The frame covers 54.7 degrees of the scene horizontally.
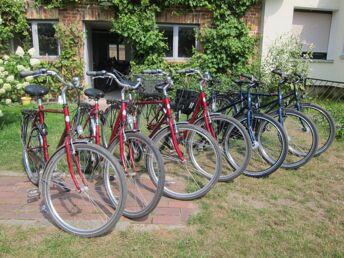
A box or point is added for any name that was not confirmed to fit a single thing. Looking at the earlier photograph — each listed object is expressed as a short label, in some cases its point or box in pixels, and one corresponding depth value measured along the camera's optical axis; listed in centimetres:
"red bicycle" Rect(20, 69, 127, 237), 253
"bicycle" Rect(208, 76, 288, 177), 365
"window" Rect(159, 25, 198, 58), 836
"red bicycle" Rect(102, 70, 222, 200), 311
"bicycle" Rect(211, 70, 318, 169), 390
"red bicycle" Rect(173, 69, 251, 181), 346
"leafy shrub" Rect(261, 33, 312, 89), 785
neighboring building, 825
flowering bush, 466
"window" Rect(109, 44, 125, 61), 1400
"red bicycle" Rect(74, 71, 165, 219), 271
